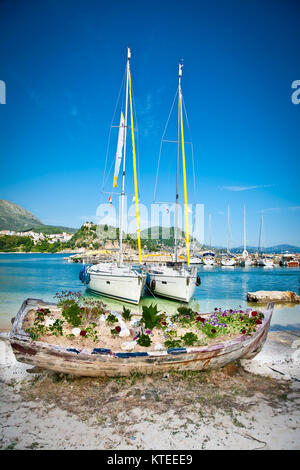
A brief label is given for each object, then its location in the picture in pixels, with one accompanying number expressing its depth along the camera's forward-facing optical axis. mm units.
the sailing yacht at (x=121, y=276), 21766
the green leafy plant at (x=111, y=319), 9673
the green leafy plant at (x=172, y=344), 8055
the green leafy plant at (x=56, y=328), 8688
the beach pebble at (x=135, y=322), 9739
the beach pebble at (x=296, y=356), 10209
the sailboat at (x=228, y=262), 89912
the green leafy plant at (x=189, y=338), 8258
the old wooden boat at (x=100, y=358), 7164
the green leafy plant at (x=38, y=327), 7815
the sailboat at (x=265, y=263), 91156
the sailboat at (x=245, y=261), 96069
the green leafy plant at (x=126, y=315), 10211
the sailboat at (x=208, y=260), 92750
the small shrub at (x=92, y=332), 8515
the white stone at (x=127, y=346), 7762
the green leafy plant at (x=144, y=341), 8141
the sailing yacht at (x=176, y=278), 22734
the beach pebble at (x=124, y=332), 8867
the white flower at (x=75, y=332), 8664
